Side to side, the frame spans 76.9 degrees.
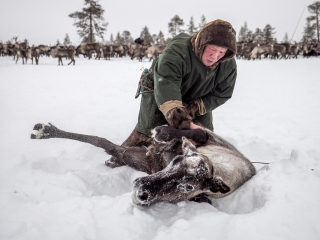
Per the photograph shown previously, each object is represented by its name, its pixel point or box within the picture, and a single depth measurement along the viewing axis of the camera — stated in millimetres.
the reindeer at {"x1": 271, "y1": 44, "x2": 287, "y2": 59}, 20719
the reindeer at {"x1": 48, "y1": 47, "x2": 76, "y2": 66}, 15211
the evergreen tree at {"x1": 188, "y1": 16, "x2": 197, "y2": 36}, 40031
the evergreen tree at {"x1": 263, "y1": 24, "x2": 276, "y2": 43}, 35853
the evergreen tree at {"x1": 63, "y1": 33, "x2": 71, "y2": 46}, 45391
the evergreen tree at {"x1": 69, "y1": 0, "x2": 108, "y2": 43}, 26125
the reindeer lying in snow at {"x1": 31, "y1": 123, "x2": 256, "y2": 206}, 1624
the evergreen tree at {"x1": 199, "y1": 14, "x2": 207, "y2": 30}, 41969
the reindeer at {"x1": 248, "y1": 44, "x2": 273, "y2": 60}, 20344
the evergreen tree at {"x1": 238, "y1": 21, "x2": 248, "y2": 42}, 45750
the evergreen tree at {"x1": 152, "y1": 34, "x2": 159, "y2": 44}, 43775
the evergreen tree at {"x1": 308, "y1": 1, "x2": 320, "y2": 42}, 30000
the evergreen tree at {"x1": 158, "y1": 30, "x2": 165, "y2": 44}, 43656
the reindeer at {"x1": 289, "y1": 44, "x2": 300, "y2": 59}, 21172
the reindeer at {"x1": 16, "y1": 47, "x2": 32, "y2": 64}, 14778
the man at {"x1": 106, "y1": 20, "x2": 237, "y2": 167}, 2002
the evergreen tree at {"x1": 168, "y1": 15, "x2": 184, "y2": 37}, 37281
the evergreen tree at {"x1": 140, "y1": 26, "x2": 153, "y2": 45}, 42725
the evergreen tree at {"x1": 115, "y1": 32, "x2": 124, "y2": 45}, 43469
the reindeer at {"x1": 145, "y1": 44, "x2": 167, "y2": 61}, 19870
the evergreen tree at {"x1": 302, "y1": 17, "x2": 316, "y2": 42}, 34547
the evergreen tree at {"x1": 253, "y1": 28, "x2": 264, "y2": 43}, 37481
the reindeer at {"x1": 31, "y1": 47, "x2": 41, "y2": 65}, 14562
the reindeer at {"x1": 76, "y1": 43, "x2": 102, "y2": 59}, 20484
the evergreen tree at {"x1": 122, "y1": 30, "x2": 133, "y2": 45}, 44688
